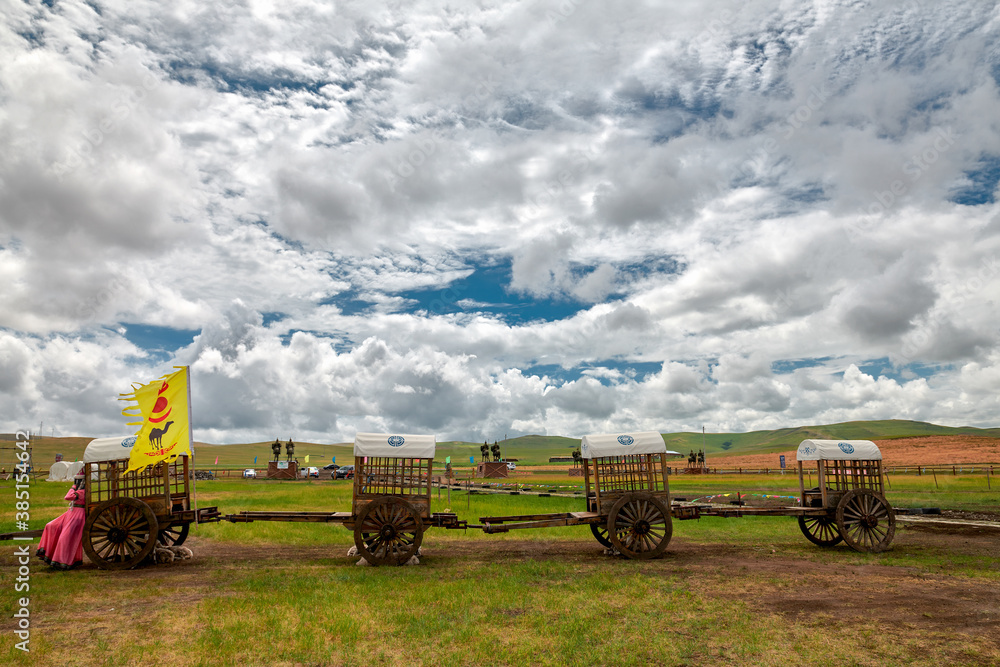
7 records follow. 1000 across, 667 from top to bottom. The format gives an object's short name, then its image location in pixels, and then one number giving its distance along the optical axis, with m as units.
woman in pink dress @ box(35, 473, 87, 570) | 13.88
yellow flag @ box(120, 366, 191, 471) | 13.24
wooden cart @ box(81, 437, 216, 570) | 13.91
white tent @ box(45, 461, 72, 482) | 54.44
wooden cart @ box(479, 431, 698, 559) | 15.28
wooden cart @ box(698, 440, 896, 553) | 16.16
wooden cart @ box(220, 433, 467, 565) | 14.41
